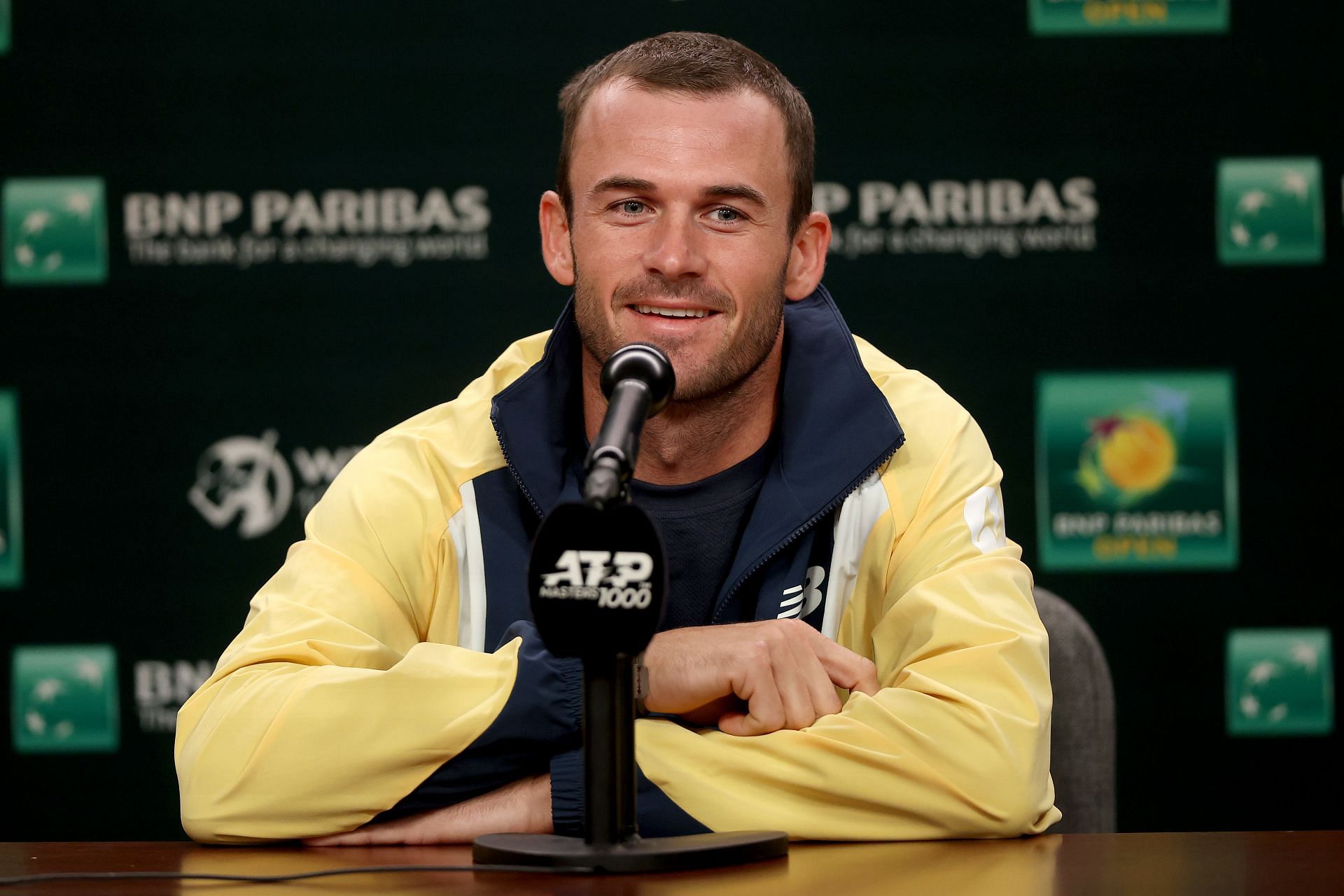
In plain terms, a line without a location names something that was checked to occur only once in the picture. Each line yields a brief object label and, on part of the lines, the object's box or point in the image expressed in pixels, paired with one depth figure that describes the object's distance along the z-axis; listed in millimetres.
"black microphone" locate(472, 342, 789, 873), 5724
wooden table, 5773
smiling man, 5921
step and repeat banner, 6748
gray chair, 6246
